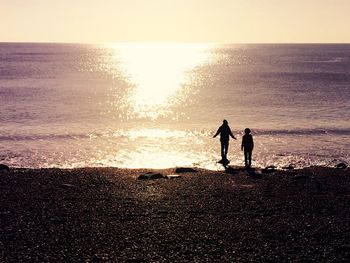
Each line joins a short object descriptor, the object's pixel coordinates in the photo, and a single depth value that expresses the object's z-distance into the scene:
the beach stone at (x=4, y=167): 27.81
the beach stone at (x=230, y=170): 26.41
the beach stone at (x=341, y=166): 28.91
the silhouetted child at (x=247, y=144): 27.64
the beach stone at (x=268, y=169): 26.78
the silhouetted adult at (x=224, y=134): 29.12
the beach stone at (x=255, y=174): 25.22
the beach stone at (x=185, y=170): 26.72
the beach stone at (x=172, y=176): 24.86
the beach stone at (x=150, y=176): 24.89
